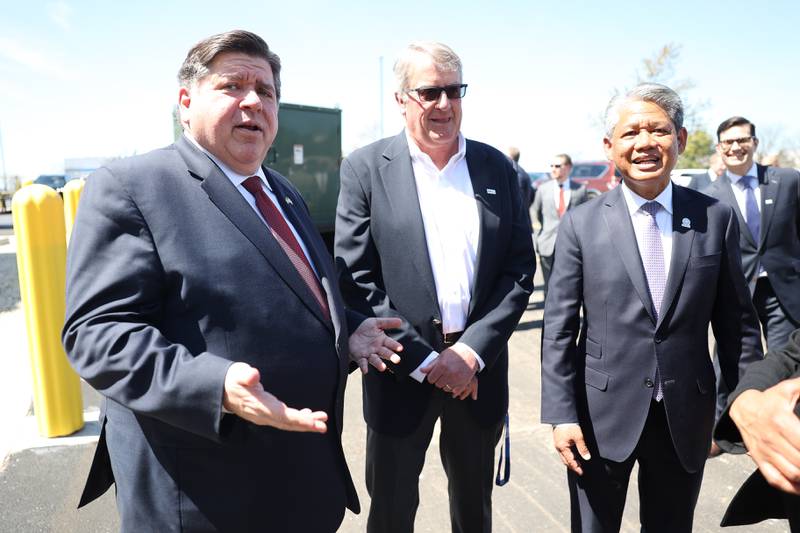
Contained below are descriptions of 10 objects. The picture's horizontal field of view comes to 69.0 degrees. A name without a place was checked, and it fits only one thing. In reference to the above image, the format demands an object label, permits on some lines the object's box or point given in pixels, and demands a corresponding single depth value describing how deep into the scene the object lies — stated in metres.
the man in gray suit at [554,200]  7.23
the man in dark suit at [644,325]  2.08
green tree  31.89
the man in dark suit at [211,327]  1.40
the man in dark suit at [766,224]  4.48
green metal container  9.84
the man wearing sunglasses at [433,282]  2.35
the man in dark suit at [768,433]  1.29
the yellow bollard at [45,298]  3.78
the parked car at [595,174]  21.28
